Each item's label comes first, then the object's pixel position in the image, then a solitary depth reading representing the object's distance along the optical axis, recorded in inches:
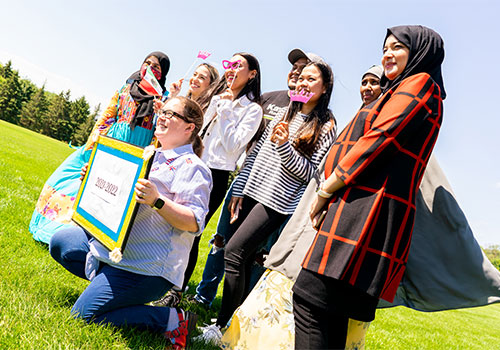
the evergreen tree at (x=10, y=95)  2886.3
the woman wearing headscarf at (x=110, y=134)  153.6
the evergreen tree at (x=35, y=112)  3134.8
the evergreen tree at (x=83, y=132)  3284.9
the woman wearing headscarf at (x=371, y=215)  71.6
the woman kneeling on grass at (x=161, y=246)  92.8
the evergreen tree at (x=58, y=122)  3221.0
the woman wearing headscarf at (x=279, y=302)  94.3
